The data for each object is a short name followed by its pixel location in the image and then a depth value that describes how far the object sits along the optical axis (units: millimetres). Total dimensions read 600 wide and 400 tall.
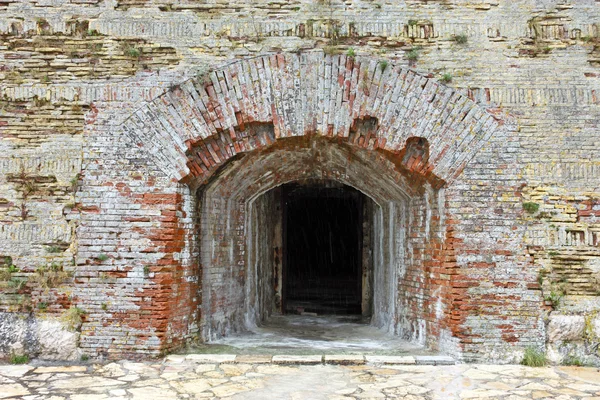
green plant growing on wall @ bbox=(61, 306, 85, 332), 5918
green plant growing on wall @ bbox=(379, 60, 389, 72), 6062
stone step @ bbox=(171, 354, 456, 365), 5824
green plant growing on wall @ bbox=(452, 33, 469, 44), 6143
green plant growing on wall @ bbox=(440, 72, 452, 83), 6066
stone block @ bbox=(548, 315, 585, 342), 5898
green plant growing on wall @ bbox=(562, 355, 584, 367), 5883
